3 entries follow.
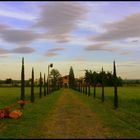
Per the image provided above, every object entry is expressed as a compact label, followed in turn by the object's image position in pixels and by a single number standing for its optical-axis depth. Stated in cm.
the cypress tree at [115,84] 1401
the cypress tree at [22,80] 1471
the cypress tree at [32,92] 1814
